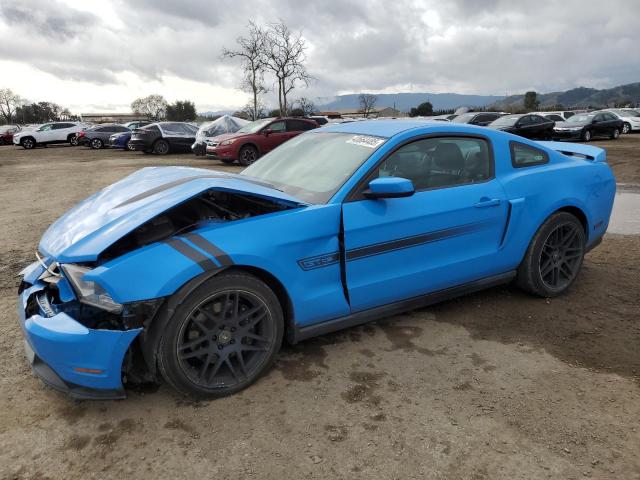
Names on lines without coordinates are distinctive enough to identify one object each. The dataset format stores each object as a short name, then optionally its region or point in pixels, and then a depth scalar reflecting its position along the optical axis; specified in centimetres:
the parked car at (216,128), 1607
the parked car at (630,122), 2672
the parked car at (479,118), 1964
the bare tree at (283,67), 3181
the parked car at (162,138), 1892
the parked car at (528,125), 1733
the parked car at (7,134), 3369
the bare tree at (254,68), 3241
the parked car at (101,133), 2486
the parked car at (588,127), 2000
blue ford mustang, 234
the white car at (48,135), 2714
